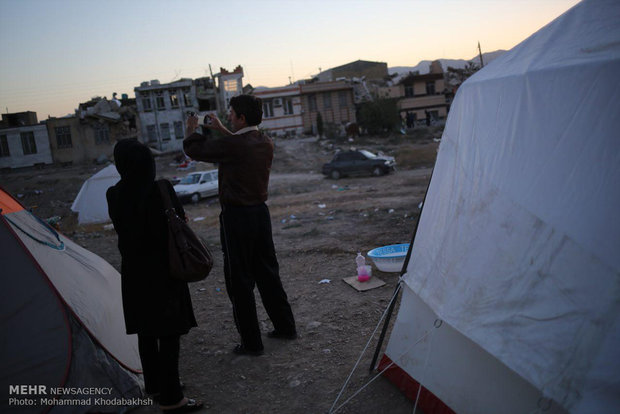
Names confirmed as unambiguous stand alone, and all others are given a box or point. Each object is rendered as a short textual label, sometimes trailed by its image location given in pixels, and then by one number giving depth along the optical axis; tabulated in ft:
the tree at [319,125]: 122.72
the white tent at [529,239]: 5.80
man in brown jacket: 11.00
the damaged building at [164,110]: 128.47
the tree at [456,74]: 153.79
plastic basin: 16.85
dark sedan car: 64.08
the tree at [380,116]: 116.67
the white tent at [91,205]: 48.65
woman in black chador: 8.70
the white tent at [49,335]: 8.67
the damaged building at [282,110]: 136.98
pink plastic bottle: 16.40
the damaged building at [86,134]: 122.52
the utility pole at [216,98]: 126.92
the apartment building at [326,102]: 139.33
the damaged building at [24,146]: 120.37
